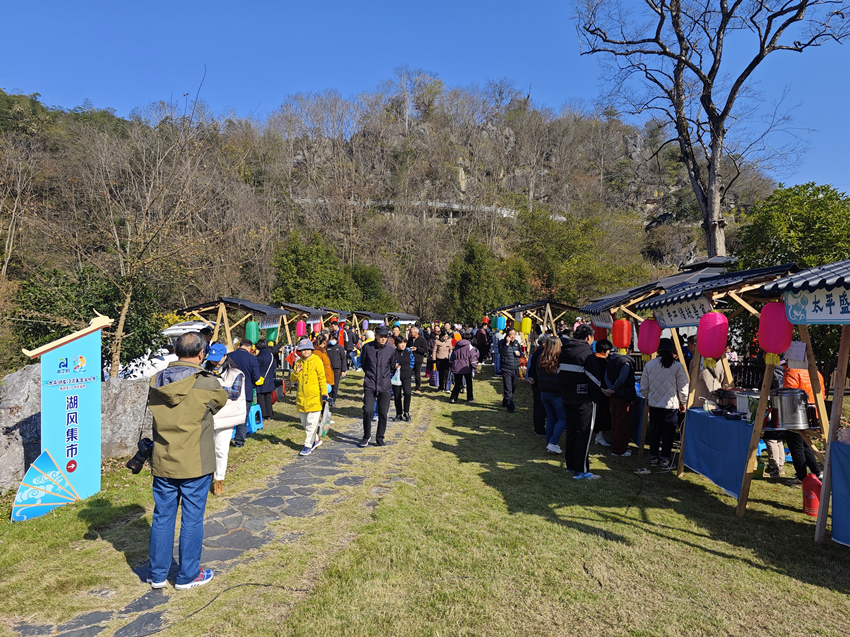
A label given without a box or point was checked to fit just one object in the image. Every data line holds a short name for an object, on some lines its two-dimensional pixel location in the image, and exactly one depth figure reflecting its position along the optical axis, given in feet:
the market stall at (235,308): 36.01
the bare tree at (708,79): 46.26
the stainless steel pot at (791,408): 15.53
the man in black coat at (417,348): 36.81
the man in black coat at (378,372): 23.43
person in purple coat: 35.40
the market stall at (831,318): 12.19
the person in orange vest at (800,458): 18.35
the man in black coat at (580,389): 19.22
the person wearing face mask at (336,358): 34.71
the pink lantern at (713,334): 17.19
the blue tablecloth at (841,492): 12.85
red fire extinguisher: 16.01
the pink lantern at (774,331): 14.80
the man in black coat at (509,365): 32.91
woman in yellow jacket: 21.59
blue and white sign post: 15.62
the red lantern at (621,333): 28.96
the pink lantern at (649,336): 23.40
